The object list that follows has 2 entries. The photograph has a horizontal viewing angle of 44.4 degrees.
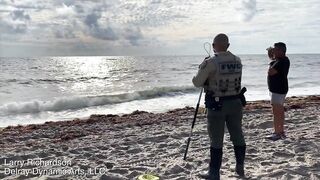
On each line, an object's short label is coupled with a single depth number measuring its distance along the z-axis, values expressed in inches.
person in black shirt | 317.7
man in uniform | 217.2
